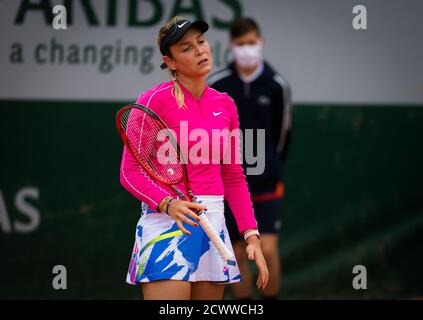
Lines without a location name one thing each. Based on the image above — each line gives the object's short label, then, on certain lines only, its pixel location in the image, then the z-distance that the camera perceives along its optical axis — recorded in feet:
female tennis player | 22.94
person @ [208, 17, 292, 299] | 40.55
